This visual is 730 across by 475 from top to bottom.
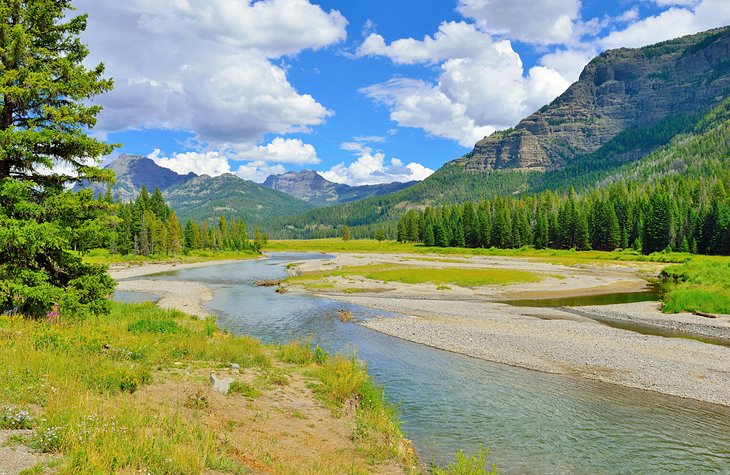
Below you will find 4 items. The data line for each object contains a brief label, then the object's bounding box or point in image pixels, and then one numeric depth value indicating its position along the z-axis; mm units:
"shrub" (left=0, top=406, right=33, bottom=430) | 8383
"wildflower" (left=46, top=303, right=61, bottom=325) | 16870
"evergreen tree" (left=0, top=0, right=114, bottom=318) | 15742
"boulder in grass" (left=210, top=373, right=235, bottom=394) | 13750
